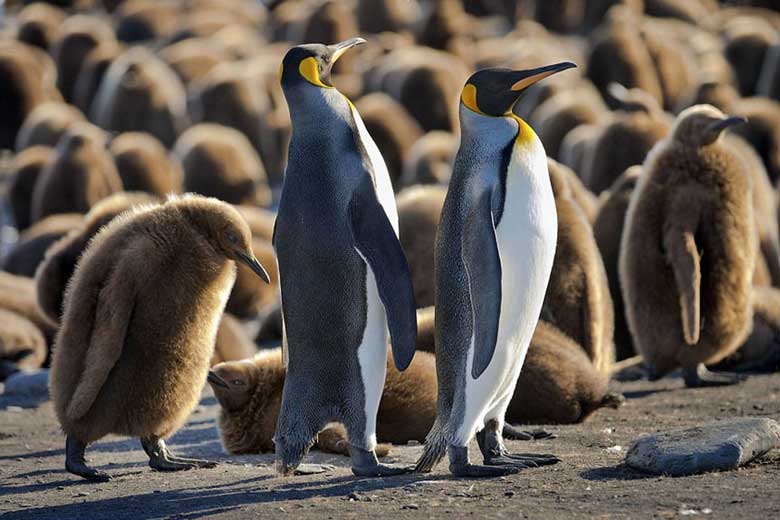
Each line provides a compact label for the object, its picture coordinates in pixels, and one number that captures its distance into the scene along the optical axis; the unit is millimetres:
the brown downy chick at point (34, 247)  21437
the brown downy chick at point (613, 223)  16484
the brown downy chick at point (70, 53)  46562
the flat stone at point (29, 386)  14992
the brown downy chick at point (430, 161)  26531
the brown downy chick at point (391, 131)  30734
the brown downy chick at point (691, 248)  13898
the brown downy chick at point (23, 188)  29109
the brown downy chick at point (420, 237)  15138
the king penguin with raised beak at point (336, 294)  9328
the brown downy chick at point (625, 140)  22484
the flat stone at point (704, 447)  8812
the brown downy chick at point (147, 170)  27016
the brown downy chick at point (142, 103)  36531
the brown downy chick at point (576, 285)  13555
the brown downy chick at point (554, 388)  12016
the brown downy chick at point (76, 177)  25031
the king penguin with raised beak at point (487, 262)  9141
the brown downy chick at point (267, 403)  11211
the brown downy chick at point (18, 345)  16953
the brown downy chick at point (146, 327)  10087
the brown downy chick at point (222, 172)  27641
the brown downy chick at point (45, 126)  35031
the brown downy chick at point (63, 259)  15508
